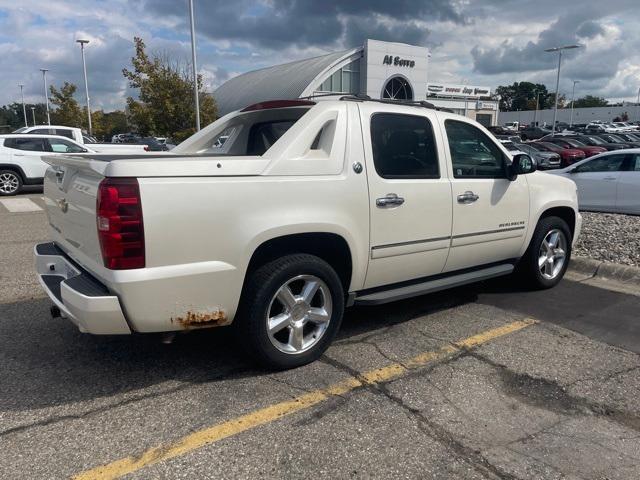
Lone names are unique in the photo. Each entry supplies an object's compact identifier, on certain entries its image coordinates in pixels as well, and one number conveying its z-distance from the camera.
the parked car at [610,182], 10.74
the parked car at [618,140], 27.45
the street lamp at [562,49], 47.97
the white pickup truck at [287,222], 3.02
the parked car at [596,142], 27.14
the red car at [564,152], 24.20
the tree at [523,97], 144.38
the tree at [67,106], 47.25
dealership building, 52.88
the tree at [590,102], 138.50
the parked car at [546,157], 22.22
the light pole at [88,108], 40.84
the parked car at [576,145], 25.44
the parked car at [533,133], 57.88
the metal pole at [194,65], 24.14
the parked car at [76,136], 16.10
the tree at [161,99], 27.59
